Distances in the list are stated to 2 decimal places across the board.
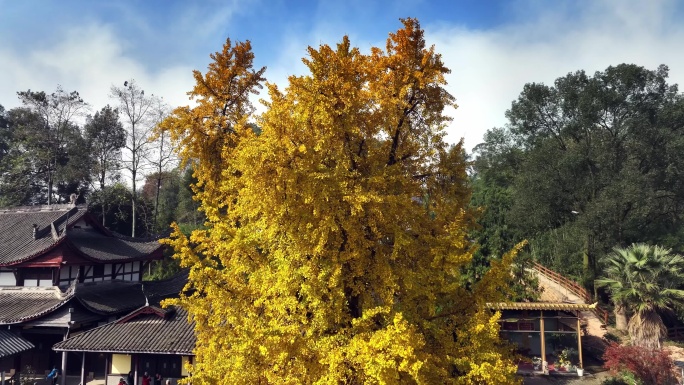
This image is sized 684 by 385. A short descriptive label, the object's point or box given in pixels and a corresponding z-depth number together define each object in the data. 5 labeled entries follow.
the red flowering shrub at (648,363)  17.27
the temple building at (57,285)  22.22
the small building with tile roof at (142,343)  18.97
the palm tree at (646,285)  20.22
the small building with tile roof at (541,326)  22.98
